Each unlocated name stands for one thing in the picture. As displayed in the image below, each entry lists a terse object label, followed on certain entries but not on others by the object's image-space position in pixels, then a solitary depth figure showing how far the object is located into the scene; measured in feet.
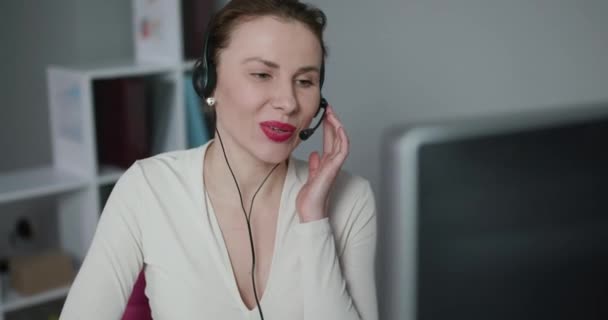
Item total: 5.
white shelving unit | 7.79
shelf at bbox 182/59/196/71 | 8.46
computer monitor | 1.74
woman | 4.05
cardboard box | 7.82
